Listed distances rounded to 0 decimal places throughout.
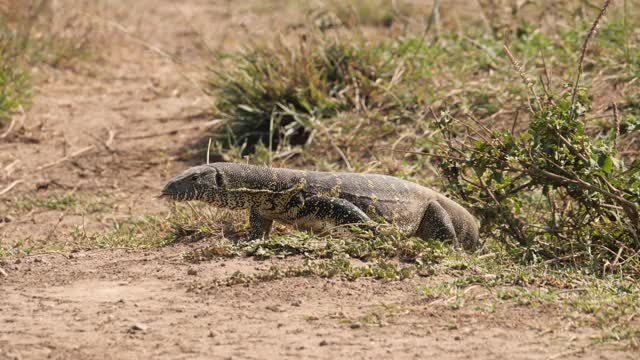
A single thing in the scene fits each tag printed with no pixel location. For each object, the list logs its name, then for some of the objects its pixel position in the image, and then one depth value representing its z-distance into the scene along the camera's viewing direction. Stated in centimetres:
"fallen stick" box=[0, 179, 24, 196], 1828
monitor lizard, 1328
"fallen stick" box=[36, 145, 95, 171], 1986
